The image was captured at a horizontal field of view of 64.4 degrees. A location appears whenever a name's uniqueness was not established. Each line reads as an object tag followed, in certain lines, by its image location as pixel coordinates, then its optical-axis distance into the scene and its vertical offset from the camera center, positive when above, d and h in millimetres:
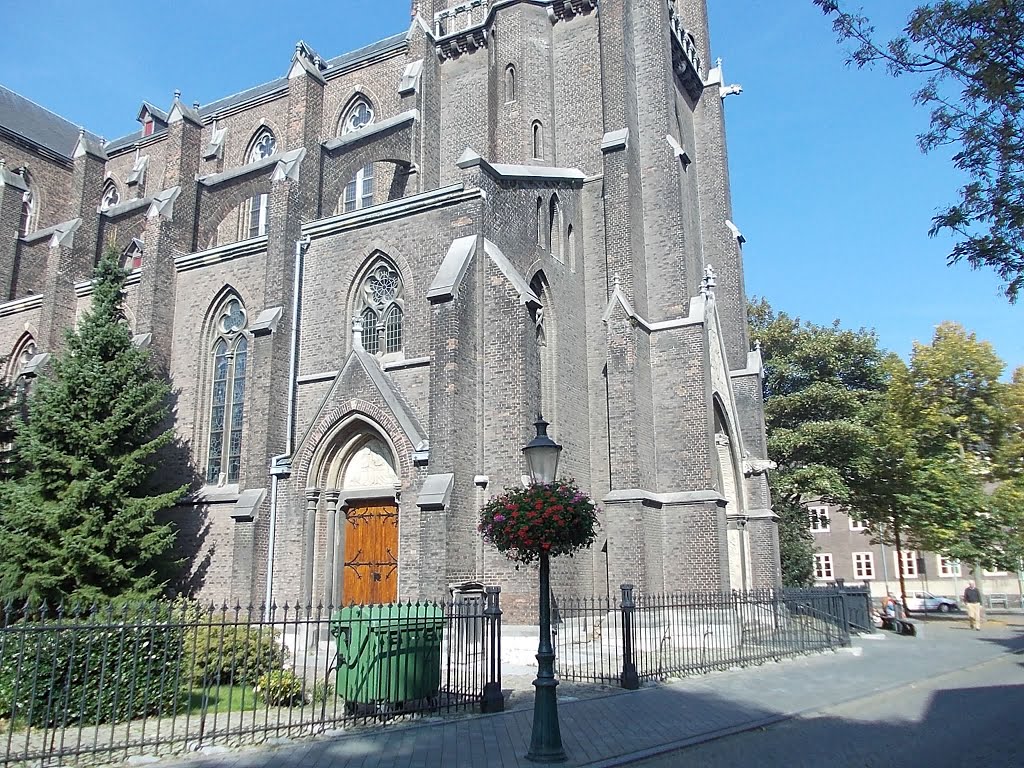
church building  17516 +6183
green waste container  10078 -1250
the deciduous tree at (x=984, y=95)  8781 +4925
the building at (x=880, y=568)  49344 -1008
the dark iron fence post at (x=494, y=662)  10758 -1402
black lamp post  8414 -1221
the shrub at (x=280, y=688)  10812 -1722
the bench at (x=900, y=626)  23656 -2141
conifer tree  16422 +1613
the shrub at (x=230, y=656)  11508 -1421
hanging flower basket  9281 +393
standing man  26938 -1821
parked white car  43625 -2755
